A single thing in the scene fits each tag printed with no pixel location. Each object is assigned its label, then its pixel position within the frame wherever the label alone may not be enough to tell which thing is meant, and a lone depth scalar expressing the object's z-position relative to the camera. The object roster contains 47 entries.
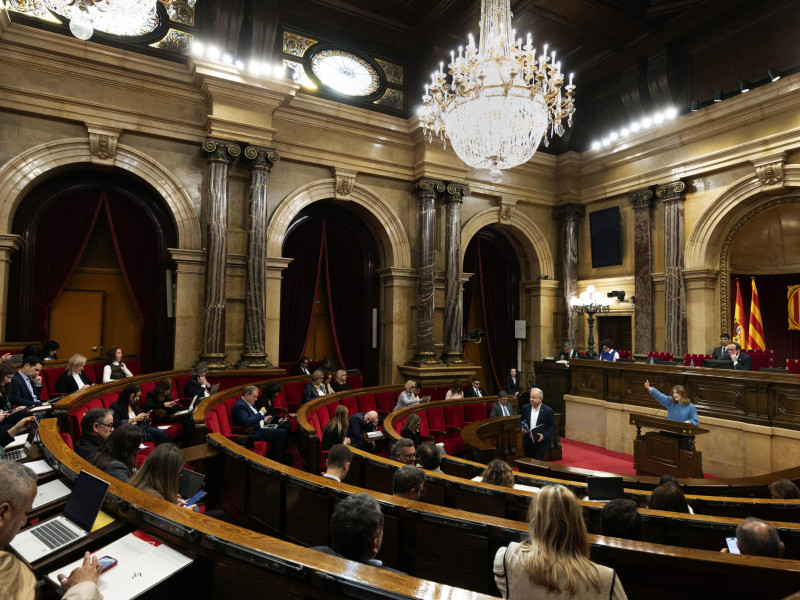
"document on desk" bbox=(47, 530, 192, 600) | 1.44
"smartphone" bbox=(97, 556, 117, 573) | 1.56
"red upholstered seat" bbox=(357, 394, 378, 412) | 6.94
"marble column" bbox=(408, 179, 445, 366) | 9.79
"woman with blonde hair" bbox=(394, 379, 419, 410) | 6.98
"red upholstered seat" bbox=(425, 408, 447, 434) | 6.64
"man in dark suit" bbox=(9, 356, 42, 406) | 4.66
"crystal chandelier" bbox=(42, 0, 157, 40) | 4.30
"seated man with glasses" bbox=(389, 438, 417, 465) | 3.56
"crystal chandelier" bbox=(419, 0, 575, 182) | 5.86
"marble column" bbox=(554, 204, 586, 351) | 11.68
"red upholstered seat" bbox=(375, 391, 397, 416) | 7.26
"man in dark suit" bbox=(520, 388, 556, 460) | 6.19
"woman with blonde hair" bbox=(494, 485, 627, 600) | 1.51
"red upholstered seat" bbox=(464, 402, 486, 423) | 7.22
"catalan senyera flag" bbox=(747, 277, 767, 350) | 10.41
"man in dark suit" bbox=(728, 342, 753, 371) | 7.31
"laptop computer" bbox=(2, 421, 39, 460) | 2.85
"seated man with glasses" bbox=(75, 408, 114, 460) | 3.29
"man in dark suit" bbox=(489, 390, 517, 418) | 6.80
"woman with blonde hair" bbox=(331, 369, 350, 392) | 7.83
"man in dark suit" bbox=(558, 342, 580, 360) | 10.63
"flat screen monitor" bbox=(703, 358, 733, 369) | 7.37
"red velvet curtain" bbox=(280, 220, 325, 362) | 9.84
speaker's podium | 6.05
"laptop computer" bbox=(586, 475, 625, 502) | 3.06
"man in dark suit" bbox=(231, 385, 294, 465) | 5.19
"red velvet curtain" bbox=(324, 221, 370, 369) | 10.36
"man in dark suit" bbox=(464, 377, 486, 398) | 8.05
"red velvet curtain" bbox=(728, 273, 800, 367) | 10.49
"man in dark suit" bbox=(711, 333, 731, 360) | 8.15
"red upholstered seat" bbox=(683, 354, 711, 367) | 8.25
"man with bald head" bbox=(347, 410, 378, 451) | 5.05
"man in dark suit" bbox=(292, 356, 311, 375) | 8.88
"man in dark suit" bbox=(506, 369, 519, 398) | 9.67
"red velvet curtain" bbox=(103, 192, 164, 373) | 8.39
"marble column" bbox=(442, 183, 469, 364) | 10.06
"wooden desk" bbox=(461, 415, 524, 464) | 4.95
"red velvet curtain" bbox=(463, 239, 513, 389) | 12.16
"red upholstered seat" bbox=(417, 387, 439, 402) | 8.89
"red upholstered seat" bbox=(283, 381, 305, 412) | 7.55
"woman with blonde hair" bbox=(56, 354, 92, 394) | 5.62
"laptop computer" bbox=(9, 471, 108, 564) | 1.73
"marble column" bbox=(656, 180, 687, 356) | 9.46
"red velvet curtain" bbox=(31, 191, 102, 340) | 7.85
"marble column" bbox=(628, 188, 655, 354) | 10.08
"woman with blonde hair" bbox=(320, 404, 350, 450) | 4.53
